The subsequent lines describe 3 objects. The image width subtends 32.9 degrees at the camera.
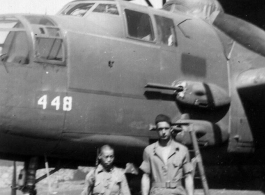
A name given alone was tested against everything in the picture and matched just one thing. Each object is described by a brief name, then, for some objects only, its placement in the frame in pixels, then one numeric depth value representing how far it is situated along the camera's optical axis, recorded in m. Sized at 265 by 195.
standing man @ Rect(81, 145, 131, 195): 4.66
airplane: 5.88
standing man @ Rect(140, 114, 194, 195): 4.68
